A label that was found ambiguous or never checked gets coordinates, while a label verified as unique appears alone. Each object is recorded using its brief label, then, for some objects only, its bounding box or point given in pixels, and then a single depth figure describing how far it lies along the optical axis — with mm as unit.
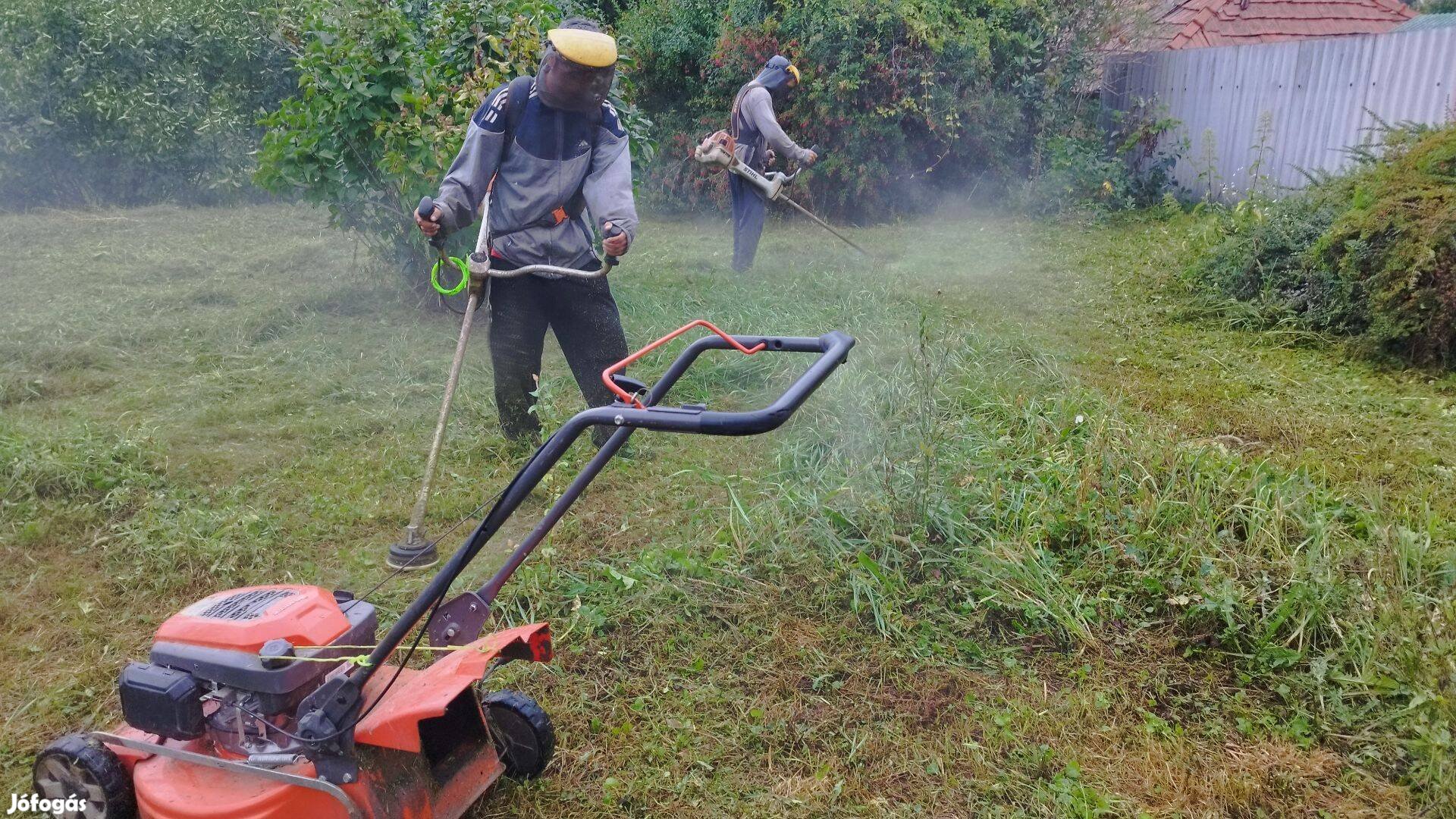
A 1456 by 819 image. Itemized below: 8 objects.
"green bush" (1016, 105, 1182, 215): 11633
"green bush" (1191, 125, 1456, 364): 5629
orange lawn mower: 2332
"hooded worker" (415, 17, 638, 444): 4145
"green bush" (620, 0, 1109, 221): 11195
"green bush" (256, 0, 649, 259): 6668
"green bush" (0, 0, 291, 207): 11781
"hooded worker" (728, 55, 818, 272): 8203
